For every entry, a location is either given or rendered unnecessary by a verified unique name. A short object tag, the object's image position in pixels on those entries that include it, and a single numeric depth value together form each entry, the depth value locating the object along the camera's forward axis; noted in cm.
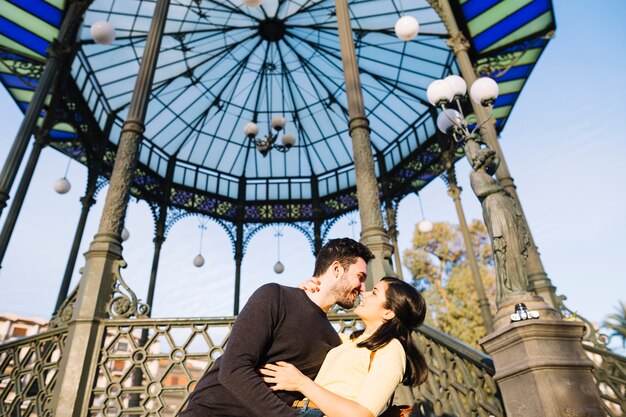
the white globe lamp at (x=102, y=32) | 705
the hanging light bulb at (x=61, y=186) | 1094
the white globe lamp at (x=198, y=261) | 1427
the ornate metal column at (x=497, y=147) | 601
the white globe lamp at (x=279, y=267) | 1489
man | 143
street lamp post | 296
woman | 148
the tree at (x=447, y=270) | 1786
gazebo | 404
